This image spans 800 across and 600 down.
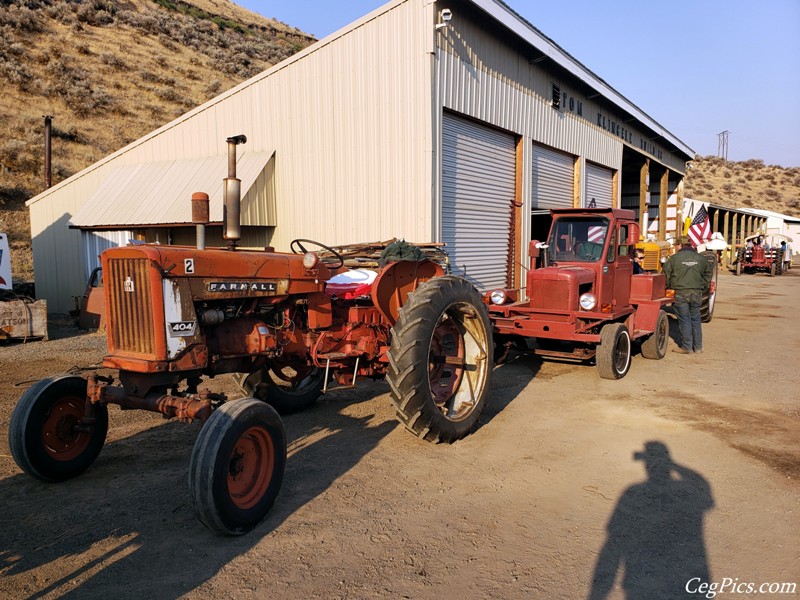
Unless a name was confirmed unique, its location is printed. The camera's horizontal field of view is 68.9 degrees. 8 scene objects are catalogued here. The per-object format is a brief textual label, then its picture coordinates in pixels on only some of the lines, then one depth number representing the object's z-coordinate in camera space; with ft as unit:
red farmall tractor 11.68
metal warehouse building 31.48
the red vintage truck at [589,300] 24.17
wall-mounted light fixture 29.89
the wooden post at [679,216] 82.64
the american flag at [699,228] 50.71
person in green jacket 29.78
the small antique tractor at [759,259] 92.79
